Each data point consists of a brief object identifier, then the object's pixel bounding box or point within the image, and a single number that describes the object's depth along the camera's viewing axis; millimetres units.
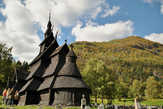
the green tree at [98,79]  40941
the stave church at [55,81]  28094
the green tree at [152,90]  86250
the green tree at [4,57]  42125
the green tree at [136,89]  94375
